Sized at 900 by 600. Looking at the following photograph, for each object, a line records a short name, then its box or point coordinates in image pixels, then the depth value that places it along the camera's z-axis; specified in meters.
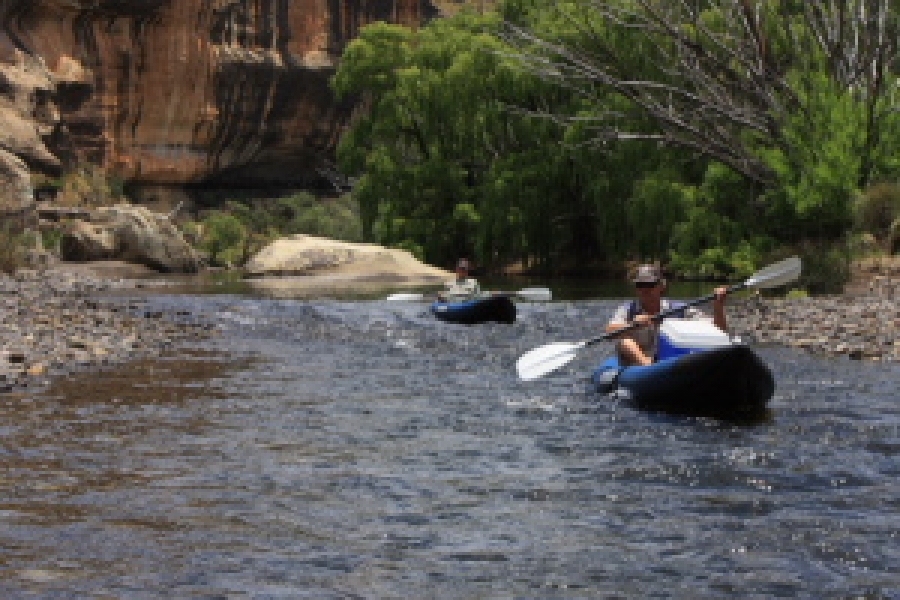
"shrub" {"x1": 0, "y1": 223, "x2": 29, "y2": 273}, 27.25
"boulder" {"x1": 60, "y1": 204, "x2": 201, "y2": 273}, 37.50
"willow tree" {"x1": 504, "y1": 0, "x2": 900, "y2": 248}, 21.55
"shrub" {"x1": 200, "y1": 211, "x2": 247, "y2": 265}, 47.85
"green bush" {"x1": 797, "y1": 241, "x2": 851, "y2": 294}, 19.41
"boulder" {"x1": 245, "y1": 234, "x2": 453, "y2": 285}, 30.86
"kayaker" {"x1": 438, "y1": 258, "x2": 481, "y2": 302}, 17.80
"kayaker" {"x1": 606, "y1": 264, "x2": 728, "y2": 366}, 9.18
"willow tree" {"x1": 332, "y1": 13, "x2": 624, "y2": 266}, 31.08
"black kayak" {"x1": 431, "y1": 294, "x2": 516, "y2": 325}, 16.70
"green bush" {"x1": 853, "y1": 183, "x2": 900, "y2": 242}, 20.49
